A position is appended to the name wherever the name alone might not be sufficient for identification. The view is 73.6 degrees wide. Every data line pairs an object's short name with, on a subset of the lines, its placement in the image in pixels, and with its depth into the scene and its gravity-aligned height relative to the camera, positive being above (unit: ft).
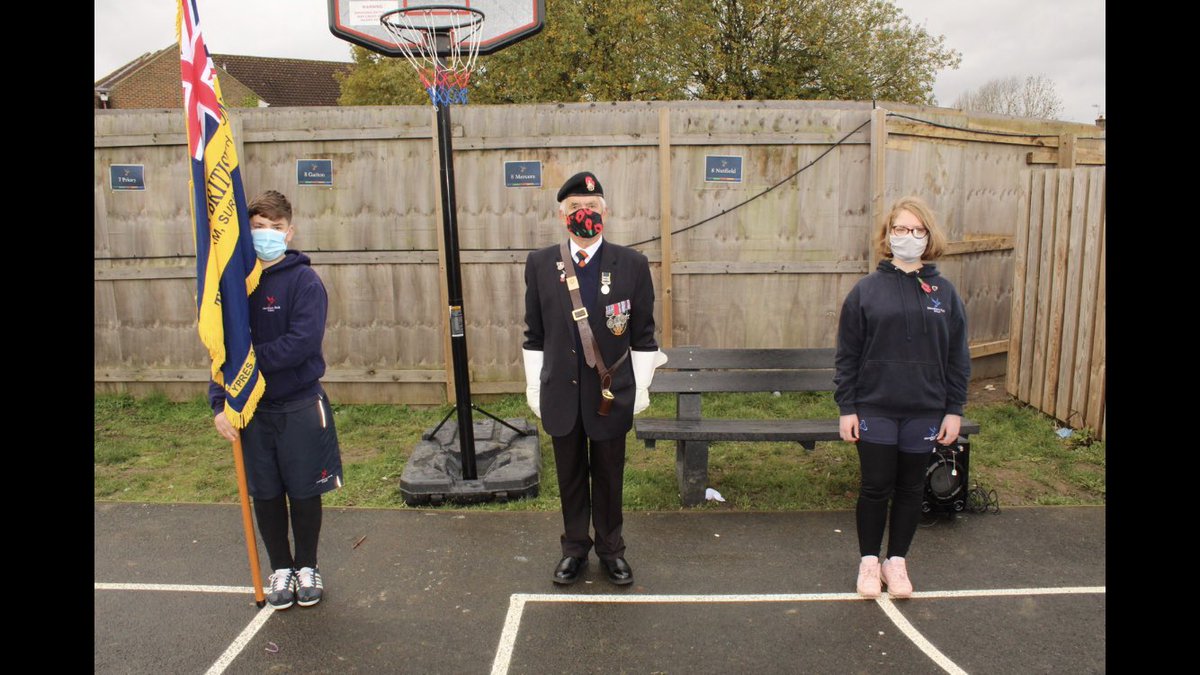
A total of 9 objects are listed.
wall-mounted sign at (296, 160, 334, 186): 25.22 +2.38
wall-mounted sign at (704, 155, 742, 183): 25.18 +2.54
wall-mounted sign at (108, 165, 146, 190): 25.73 +2.20
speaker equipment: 16.49 -4.65
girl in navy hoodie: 12.91 -1.89
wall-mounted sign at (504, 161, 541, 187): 25.09 +2.29
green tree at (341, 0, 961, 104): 70.33 +18.10
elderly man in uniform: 13.42 -1.59
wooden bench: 17.39 -3.29
